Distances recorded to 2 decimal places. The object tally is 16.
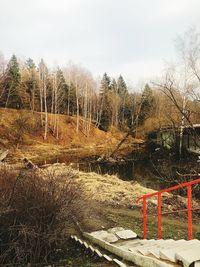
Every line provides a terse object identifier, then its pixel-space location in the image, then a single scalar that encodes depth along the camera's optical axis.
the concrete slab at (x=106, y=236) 4.91
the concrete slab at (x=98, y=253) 4.26
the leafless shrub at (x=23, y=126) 30.05
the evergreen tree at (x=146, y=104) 40.62
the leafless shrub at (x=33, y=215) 4.70
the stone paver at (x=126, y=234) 5.03
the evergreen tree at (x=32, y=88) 35.21
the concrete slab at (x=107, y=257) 4.03
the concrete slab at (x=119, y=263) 3.54
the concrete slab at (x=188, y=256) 2.67
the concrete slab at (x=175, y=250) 2.99
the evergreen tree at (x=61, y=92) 36.33
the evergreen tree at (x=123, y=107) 43.11
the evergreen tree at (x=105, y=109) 39.96
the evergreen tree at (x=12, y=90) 32.84
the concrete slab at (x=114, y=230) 5.56
